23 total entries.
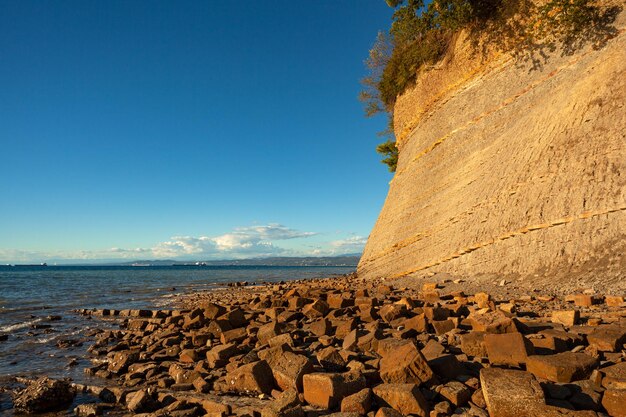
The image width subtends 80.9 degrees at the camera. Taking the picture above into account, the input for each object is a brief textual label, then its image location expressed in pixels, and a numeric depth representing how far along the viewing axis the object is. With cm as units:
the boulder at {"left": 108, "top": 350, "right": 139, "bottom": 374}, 803
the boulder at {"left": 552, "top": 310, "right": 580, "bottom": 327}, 775
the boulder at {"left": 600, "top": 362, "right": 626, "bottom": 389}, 455
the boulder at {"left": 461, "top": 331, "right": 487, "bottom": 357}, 618
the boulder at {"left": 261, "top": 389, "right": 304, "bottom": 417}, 449
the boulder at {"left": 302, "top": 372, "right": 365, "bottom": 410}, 494
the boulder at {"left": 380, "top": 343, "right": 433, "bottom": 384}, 511
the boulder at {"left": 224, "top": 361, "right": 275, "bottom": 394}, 590
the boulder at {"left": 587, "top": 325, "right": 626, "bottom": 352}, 580
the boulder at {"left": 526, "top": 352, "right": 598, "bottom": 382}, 488
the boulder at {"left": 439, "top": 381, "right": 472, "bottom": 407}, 471
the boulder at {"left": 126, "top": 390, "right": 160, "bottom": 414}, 581
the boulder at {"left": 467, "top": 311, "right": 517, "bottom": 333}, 677
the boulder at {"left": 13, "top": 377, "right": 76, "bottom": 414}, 609
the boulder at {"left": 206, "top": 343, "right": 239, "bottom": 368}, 745
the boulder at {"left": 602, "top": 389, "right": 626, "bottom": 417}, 414
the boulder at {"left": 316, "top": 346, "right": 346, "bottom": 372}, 630
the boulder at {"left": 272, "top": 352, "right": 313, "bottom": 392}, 561
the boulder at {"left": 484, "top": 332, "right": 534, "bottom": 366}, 550
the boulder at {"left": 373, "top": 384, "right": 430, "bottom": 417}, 446
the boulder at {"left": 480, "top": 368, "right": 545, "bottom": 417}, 412
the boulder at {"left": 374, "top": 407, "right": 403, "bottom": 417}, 427
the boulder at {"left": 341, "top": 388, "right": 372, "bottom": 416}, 462
